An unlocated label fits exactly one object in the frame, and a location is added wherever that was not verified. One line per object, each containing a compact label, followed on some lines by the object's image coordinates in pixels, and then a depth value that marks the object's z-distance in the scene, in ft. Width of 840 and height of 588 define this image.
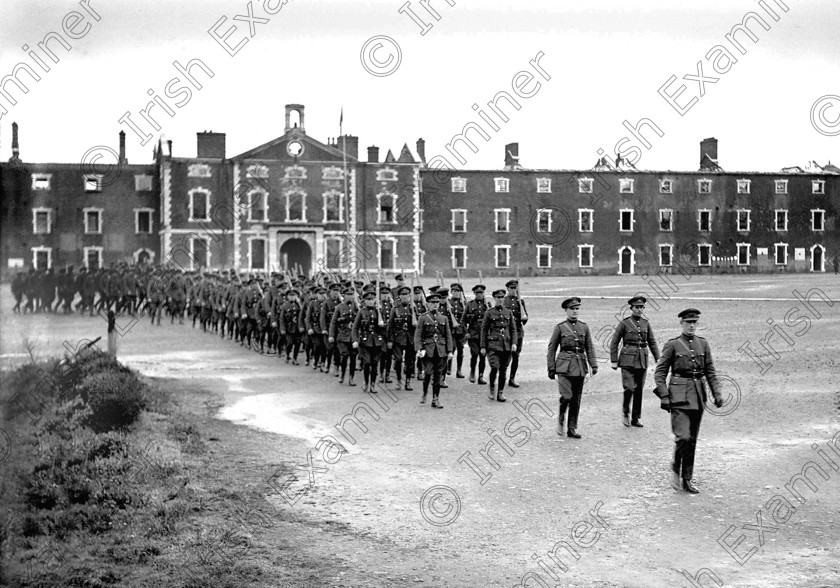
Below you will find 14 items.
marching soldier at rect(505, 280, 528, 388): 54.24
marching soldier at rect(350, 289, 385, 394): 54.90
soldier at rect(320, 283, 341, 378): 61.77
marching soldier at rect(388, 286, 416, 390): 56.29
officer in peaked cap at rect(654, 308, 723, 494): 31.89
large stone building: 192.34
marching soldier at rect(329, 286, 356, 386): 58.13
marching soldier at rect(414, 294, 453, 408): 50.01
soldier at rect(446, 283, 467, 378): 61.46
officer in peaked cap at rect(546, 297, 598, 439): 41.16
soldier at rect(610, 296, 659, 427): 43.11
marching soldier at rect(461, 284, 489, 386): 58.96
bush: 42.75
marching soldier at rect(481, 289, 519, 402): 51.31
